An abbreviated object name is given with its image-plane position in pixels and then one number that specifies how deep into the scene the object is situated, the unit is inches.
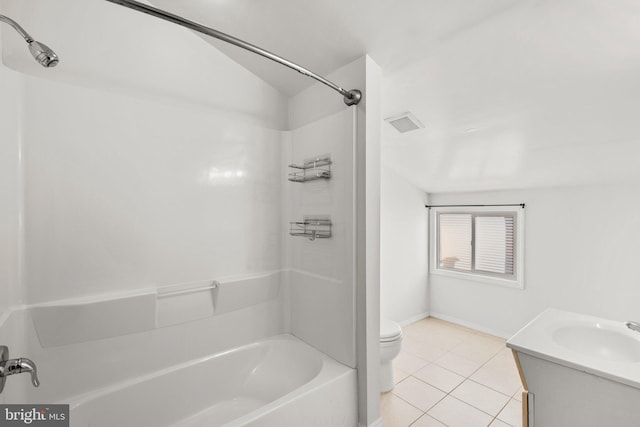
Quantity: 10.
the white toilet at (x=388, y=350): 84.4
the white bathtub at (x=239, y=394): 56.4
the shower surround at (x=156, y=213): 53.7
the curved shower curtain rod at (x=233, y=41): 40.2
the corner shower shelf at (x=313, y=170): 74.6
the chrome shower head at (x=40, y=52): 39.2
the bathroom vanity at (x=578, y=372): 44.9
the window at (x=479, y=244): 126.3
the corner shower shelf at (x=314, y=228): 74.9
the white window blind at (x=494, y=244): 129.0
